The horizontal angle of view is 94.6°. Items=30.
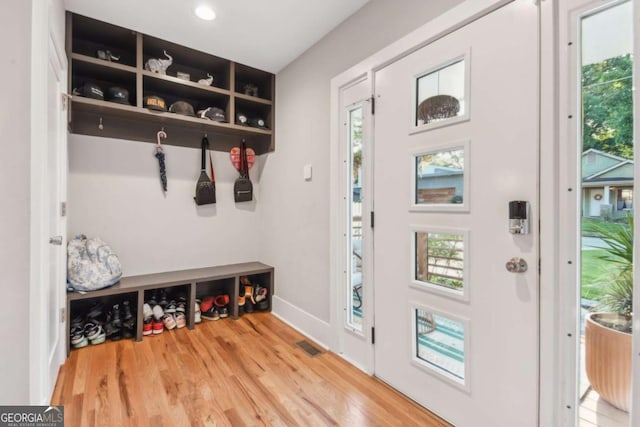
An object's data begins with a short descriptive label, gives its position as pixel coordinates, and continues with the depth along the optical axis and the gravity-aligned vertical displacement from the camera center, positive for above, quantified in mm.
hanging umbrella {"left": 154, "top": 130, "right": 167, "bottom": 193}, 2809 +527
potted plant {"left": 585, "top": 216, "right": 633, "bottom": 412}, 1026 -402
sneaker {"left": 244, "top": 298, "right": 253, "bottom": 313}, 3018 -955
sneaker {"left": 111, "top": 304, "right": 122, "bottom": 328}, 2410 -866
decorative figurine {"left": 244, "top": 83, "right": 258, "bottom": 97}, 3029 +1271
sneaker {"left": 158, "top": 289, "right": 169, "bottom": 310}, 2666 -804
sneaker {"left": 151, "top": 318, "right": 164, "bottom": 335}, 2518 -981
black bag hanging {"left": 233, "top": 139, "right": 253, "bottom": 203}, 3184 +308
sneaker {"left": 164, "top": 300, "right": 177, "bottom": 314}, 2654 -866
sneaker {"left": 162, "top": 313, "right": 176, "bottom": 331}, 2604 -967
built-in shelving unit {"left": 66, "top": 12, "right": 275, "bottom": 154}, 2324 +1132
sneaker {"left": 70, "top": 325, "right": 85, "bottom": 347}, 2225 -935
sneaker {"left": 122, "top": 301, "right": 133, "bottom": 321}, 2463 -839
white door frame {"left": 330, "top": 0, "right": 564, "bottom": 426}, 1127 -42
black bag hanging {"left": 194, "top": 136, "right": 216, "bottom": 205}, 2977 +256
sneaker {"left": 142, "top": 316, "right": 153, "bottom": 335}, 2503 -977
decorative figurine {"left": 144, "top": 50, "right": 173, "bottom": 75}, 2490 +1248
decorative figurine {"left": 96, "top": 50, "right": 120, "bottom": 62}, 2302 +1240
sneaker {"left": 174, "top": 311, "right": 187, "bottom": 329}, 2654 -967
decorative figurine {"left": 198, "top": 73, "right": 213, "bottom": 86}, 2728 +1224
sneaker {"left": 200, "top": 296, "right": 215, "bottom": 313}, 2855 -889
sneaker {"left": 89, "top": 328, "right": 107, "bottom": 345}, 2299 -995
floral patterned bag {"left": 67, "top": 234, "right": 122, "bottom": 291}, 2209 -413
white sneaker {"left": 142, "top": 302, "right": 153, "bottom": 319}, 2536 -855
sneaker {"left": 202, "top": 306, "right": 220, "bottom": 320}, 2863 -993
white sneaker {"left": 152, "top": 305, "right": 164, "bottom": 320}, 2557 -868
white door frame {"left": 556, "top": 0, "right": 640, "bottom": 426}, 1092 +15
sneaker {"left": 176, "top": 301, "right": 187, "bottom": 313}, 2705 -871
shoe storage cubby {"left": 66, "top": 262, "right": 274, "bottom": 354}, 2411 -730
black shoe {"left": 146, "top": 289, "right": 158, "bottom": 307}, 2629 -798
